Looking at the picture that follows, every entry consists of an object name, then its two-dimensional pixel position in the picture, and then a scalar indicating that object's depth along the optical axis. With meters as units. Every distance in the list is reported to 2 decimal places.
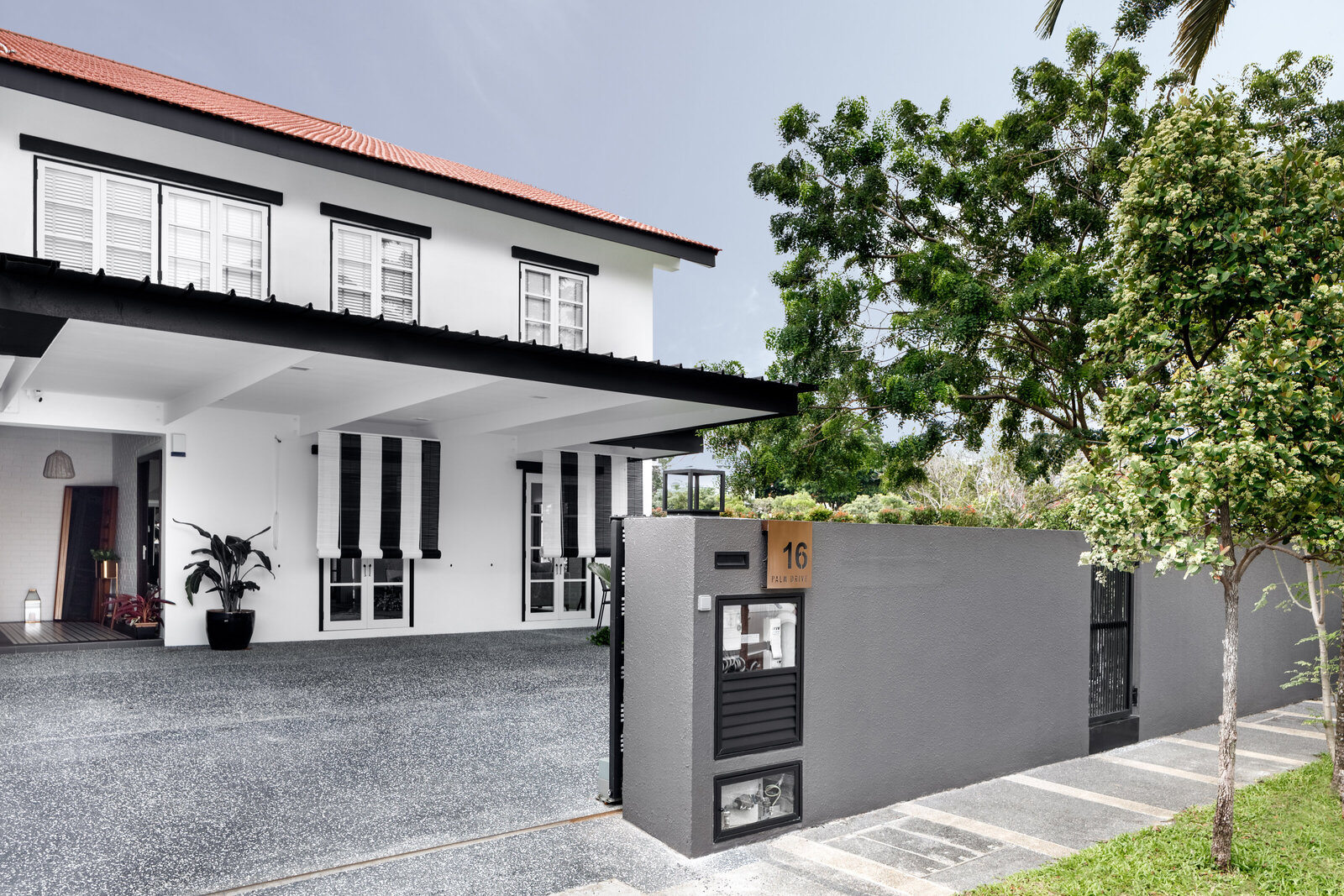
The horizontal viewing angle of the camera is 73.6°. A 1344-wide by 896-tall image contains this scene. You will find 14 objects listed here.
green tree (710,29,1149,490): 10.73
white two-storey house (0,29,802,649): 7.82
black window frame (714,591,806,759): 4.40
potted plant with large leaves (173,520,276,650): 10.07
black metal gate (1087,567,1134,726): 6.60
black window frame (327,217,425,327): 9.91
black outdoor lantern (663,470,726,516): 4.80
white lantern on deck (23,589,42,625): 12.14
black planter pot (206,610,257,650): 10.07
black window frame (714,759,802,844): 4.38
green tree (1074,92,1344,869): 3.89
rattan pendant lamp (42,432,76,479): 12.06
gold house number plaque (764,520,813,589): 4.55
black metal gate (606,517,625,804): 4.81
